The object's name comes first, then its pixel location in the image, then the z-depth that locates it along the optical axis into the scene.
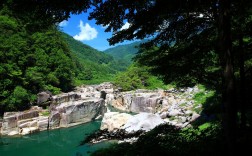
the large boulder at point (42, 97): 20.27
